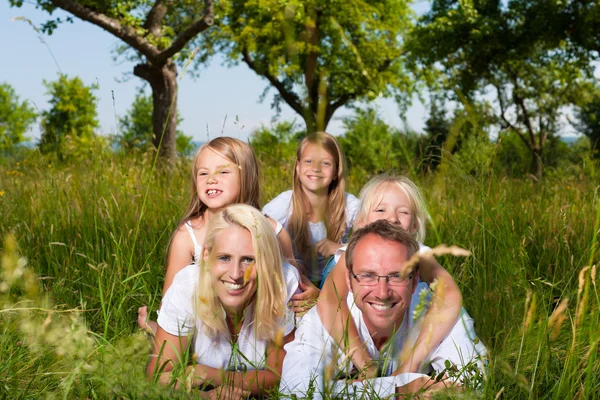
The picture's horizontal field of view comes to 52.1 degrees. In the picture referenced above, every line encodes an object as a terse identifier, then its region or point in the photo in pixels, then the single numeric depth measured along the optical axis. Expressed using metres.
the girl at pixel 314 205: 3.88
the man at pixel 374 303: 2.06
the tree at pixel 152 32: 11.52
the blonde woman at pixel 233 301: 2.33
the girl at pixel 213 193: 3.17
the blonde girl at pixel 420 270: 2.12
